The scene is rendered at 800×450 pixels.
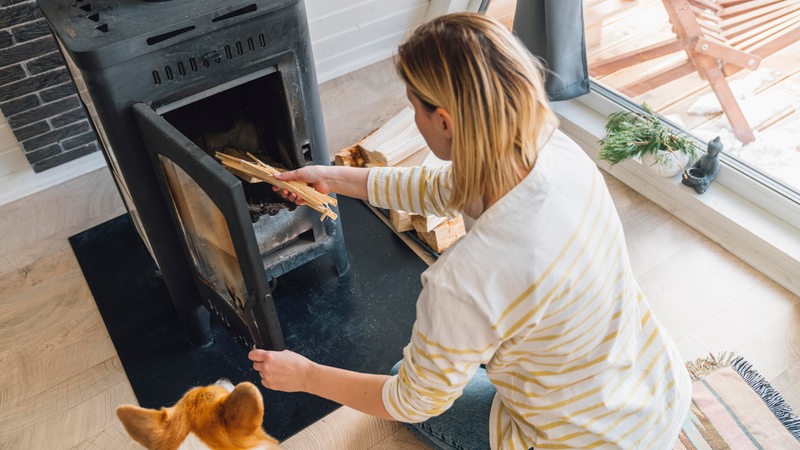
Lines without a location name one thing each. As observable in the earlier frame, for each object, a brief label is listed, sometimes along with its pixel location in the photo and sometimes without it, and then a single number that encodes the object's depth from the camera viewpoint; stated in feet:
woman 3.07
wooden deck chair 6.27
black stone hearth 5.59
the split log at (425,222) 6.27
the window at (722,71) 6.40
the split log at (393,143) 6.77
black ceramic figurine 6.53
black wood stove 4.05
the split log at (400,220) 6.54
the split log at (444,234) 6.37
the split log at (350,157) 6.97
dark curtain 6.04
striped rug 4.98
